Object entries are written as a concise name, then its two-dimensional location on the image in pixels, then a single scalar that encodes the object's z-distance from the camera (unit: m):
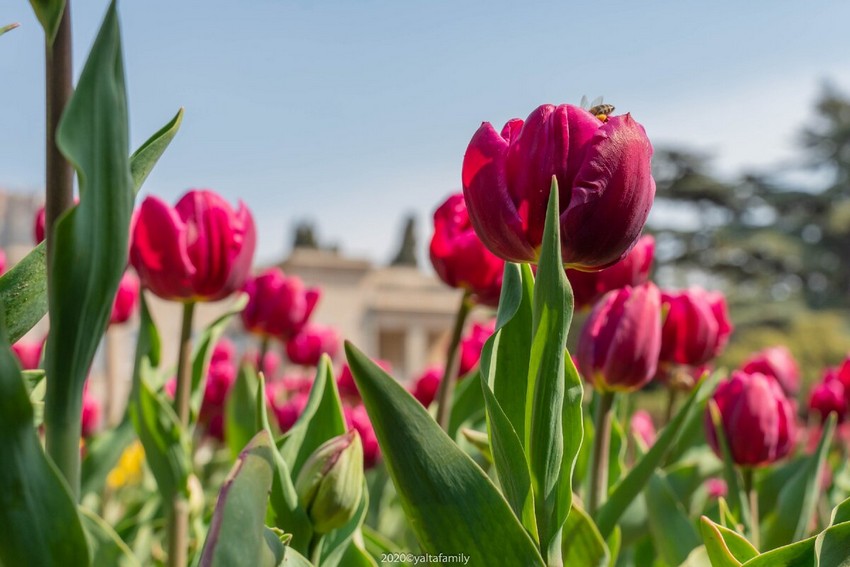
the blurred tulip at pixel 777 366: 1.51
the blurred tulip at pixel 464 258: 0.98
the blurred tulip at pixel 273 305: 1.75
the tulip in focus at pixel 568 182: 0.54
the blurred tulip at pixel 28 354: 1.50
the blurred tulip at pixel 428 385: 1.66
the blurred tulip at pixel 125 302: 1.73
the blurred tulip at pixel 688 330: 1.16
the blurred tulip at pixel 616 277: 1.06
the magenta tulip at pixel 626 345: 0.85
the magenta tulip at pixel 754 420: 1.03
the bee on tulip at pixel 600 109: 0.71
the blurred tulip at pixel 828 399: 1.65
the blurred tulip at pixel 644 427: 1.73
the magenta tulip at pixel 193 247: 0.96
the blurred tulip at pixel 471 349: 1.53
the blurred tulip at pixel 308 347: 2.29
